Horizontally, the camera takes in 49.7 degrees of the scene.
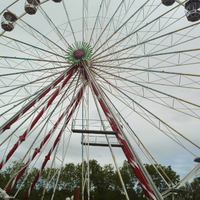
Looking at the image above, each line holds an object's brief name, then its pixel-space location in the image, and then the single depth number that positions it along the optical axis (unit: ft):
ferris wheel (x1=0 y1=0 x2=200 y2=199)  38.83
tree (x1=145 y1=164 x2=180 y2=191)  154.75
